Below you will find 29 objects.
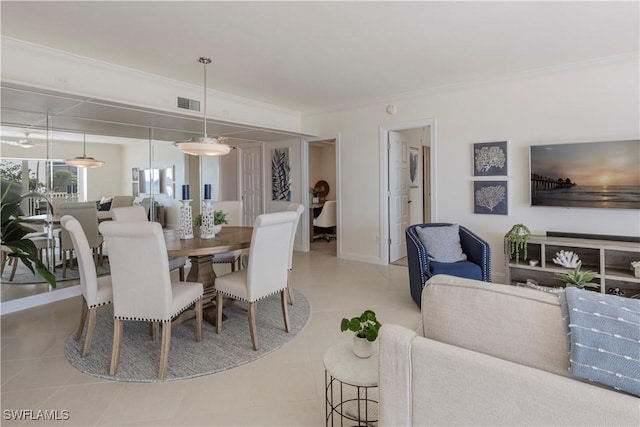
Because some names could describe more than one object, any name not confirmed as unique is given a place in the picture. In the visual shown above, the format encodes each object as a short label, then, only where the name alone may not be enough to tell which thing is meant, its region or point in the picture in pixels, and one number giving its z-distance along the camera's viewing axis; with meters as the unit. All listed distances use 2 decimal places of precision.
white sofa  0.85
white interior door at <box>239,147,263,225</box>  6.61
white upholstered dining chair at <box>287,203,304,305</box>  3.34
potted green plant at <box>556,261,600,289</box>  2.36
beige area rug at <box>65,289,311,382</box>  2.26
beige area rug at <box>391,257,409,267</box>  5.16
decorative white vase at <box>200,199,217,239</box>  3.06
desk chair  6.91
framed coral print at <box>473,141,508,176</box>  4.06
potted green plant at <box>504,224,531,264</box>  3.59
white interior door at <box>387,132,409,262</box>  5.20
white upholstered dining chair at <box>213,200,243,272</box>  4.01
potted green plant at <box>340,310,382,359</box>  1.52
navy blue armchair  3.25
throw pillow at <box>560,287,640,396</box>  0.80
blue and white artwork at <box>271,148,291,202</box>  6.19
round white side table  1.38
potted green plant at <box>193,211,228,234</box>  3.27
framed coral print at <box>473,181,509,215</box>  4.08
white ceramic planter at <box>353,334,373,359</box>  1.53
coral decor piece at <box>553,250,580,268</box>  3.47
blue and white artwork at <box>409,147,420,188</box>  6.05
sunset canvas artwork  3.36
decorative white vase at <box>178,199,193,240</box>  3.06
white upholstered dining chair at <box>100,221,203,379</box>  2.05
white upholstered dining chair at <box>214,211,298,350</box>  2.50
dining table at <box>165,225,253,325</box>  2.58
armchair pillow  3.53
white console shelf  3.21
